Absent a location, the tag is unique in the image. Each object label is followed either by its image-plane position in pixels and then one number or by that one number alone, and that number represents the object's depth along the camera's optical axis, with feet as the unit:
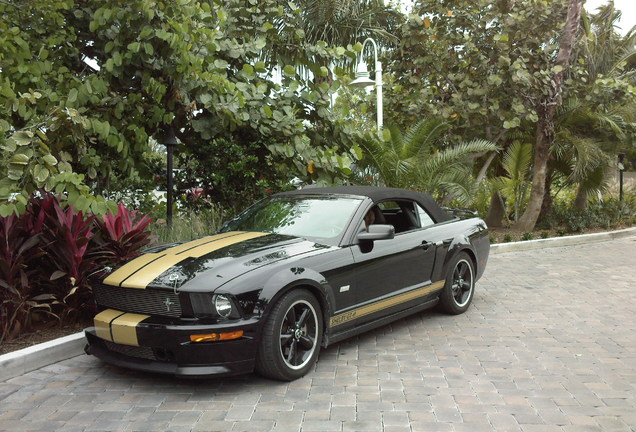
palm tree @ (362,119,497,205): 38.09
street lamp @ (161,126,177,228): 29.12
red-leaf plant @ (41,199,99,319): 17.84
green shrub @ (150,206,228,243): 27.32
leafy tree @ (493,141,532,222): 46.26
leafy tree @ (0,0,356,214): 19.56
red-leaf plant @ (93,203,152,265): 19.27
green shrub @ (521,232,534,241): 43.62
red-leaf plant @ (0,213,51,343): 16.69
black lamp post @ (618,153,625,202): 59.97
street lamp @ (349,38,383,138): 40.09
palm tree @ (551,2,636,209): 46.19
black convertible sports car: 13.61
